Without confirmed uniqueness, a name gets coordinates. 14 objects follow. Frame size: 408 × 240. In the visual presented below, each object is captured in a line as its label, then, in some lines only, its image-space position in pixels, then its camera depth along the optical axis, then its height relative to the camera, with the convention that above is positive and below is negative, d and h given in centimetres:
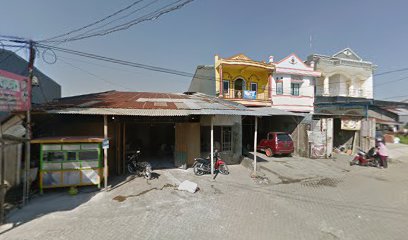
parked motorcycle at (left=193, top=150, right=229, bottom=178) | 937 -214
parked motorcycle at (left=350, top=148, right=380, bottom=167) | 1172 -215
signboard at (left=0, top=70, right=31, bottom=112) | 548 +76
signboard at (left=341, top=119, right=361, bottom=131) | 1533 -17
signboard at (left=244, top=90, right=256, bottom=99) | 1659 +217
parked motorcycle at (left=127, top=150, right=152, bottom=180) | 873 -213
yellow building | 1616 +345
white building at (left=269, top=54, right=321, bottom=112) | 1758 +322
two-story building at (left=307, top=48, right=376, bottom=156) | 1484 +217
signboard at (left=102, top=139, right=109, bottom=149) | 731 -88
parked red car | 1353 -156
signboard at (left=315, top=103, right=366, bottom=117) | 1880 +110
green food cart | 703 -150
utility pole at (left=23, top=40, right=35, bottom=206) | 648 -61
